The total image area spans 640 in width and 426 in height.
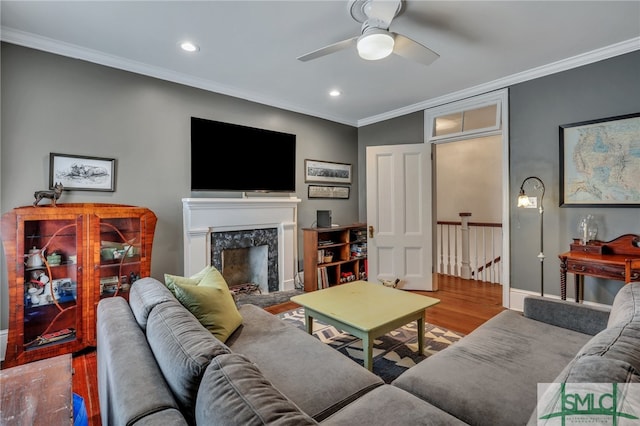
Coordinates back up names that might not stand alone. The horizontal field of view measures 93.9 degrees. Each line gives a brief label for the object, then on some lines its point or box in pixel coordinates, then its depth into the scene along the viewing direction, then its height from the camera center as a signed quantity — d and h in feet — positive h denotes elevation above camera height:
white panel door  13.62 -0.19
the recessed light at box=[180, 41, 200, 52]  8.50 +4.81
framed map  8.85 +1.48
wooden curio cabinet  7.25 -1.55
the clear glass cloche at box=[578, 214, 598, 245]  9.45 -0.61
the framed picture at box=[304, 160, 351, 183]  14.70 +2.05
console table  7.93 -1.42
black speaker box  14.24 -0.32
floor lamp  10.32 +0.21
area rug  7.29 -3.74
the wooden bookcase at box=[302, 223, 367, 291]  13.43 -2.12
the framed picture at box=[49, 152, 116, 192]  8.50 +1.20
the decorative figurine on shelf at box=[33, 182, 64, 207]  7.71 +0.49
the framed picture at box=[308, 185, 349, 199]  14.92 +1.03
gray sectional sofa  2.69 -2.37
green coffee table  6.38 -2.35
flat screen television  11.17 +2.20
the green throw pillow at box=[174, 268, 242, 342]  5.52 -1.80
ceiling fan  6.28 +3.87
